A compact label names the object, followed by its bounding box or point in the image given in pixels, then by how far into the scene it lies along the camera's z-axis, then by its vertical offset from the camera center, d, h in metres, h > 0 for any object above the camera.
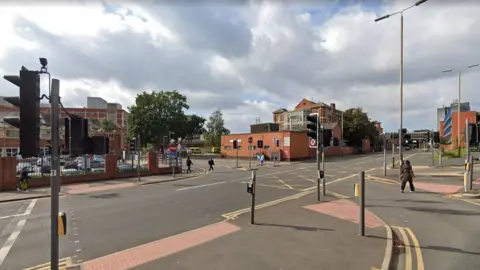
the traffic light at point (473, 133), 15.23 +0.31
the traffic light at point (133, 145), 25.71 -0.59
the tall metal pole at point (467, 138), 15.14 +0.07
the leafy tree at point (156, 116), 72.62 +5.13
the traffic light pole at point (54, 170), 4.37 -0.44
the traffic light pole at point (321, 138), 13.61 +0.04
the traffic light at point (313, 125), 13.41 +0.59
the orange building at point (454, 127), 56.65 +2.53
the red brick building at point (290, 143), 50.75 -0.68
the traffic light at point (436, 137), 28.64 +0.21
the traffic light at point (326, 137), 13.85 +0.09
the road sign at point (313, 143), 13.63 -0.17
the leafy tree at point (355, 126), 78.62 +3.43
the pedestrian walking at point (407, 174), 16.33 -1.79
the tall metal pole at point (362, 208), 8.03 -1.76
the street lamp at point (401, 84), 24.15 +4.29
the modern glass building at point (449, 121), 72.39 +4.41
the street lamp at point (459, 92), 32.47 +4.85
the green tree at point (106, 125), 84.84 +3.56
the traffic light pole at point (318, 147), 13.41 -0.36
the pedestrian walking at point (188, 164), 31.44 -2.51
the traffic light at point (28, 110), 4.03 +0.36
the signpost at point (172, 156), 31.26 -1.73
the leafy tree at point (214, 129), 97.19 +3.08
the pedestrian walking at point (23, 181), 18.67 -2.53
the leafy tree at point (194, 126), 78.10 +3.19
